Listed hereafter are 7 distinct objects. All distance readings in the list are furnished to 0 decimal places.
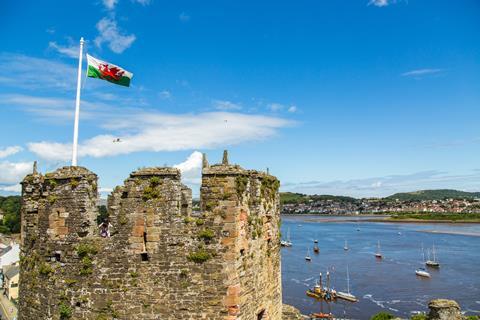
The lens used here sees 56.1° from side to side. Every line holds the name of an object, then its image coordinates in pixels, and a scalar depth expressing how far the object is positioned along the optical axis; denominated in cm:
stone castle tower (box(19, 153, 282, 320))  799
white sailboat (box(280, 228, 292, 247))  11822
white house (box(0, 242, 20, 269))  7825
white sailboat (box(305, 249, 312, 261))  9086
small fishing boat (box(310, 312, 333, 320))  5068
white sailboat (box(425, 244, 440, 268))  8314
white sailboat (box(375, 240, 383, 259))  9371
